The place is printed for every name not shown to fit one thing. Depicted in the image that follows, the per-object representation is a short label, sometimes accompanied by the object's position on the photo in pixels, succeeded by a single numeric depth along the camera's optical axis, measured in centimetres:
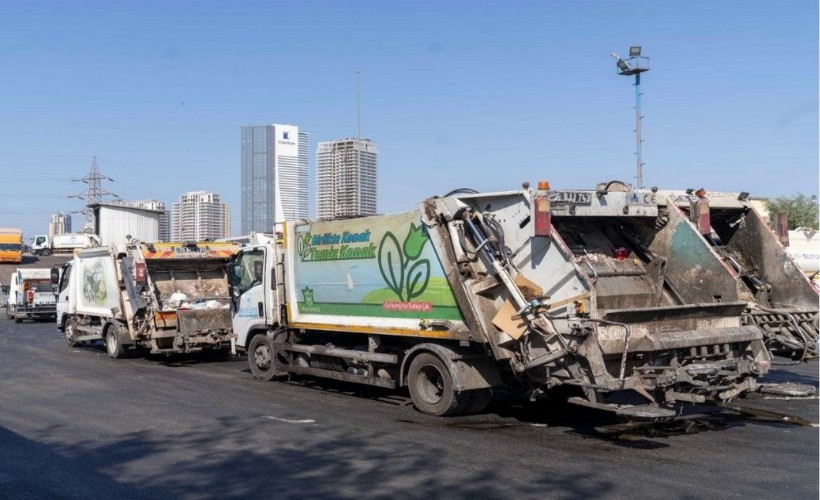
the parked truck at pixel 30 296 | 3072
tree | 4028
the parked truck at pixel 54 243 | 6051
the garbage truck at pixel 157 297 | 1561
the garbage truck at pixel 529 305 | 789
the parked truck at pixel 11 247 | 6219
